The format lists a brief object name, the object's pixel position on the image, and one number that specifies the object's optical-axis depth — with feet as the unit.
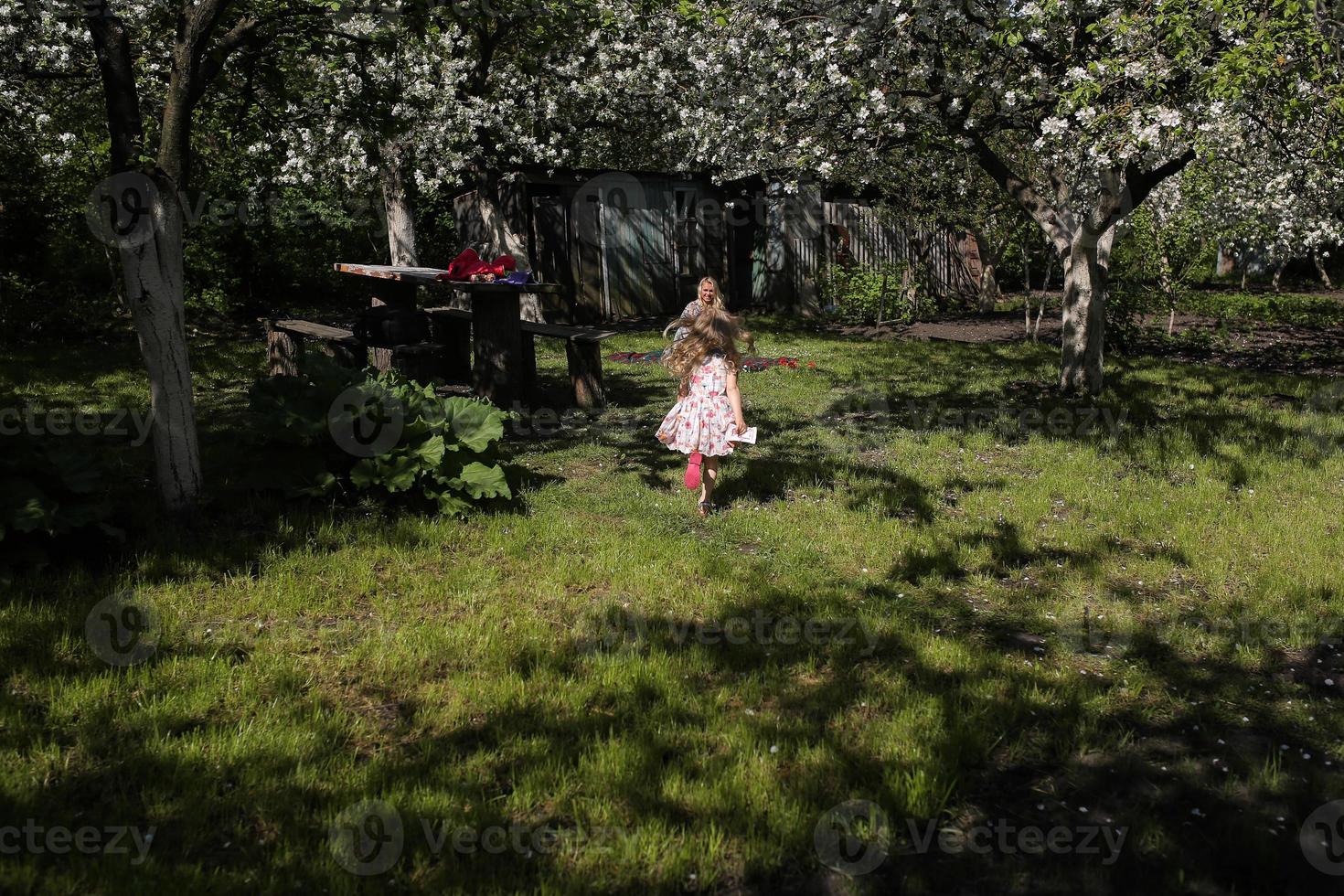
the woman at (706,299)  22.85
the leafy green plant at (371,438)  20.07
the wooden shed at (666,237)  61.21
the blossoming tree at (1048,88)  23.09
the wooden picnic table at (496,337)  34.06
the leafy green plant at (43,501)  15.38
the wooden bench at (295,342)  34.83
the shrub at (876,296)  63.93
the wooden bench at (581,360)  34.50
